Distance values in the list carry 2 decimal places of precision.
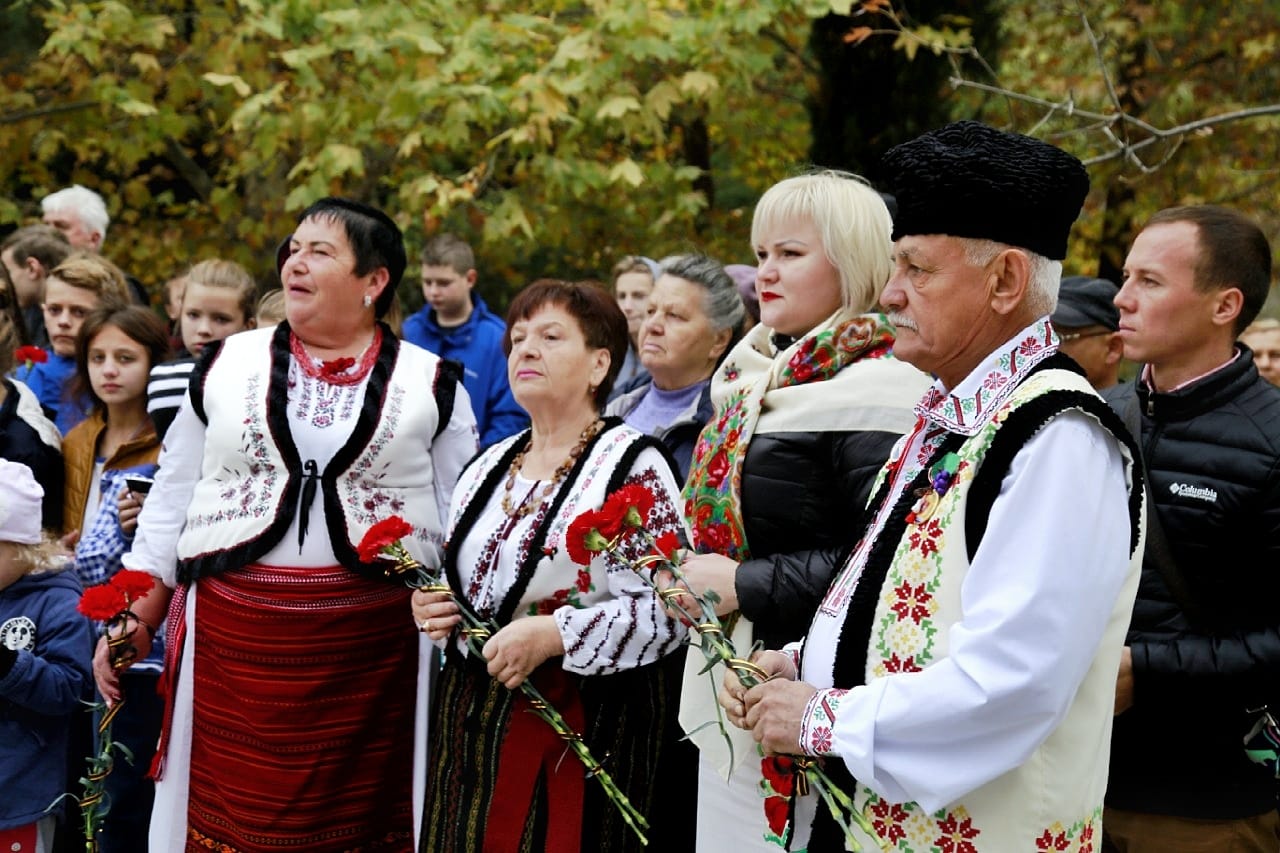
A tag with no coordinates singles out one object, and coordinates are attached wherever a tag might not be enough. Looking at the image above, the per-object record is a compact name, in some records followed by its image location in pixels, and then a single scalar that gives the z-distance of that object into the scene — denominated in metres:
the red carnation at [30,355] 5.01
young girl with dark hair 4.46
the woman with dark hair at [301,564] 3.73
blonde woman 2.91
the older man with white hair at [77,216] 7.13
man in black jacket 2.87
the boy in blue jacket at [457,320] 6.93
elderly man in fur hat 1.97
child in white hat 3.80
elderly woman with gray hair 4.62
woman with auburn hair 3.38
